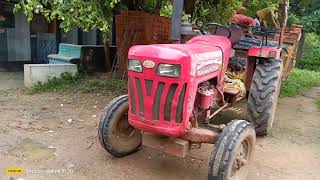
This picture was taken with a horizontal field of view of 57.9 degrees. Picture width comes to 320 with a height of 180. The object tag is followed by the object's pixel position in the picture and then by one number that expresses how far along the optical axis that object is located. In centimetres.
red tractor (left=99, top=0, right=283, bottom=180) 278
